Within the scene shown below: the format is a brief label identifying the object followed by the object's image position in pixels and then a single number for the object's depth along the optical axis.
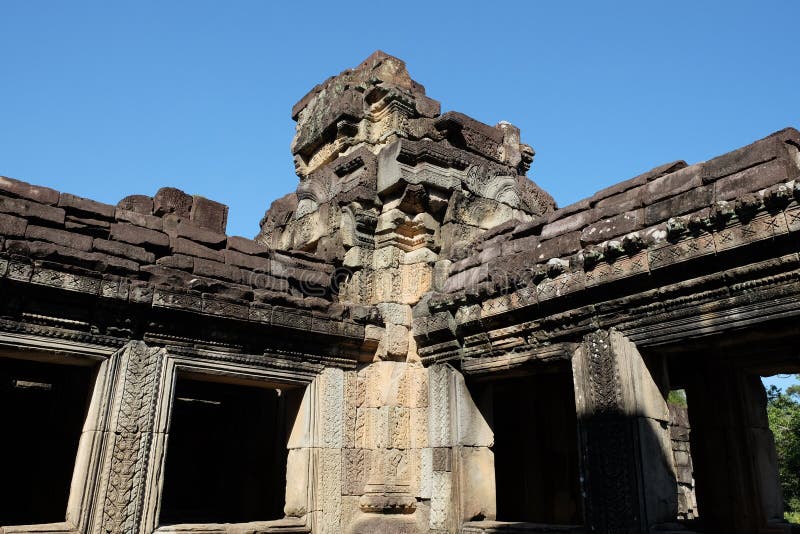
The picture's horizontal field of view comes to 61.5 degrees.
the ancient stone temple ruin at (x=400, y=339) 5.00
